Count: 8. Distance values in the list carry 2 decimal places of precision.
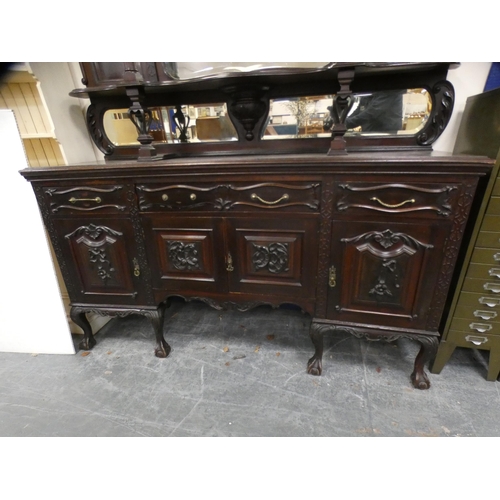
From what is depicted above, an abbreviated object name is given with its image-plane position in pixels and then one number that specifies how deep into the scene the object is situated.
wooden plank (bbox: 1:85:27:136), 1.47
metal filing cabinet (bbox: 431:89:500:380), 1.13
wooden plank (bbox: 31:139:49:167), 1.63
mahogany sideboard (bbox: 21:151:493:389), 1.08
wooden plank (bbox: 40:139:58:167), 1.62
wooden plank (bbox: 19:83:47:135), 1.47
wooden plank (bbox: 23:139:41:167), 1.64
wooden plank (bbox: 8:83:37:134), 1.47
